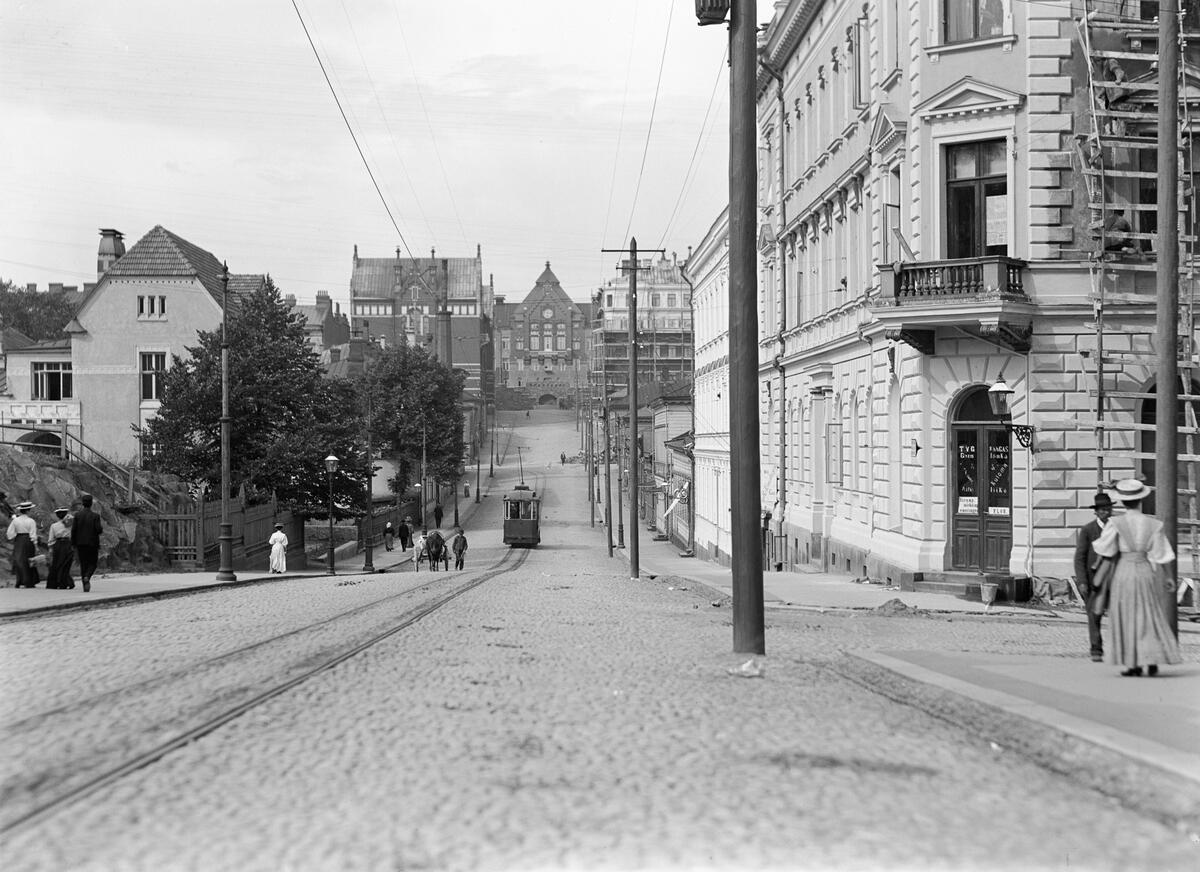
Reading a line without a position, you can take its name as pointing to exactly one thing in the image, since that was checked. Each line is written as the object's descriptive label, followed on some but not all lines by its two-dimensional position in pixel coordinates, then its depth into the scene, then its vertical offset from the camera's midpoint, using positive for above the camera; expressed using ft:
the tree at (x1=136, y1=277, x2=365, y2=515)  160.35 +2.60
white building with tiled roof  195.21 +15.98
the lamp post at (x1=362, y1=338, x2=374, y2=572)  159.76 -14.50
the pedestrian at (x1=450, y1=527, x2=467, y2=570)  164.92 -14.24
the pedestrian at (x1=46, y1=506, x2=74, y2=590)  67.21 -5.79
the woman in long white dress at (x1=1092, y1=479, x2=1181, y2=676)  33.86 -3.97
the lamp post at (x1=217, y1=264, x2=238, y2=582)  97.30 -3.19
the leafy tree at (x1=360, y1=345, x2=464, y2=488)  301.84 +6.24
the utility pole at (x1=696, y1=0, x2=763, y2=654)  37.11 +3.12
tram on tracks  220.84 -13.99
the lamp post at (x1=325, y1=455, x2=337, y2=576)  141.51 -3.65
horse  150.92 -12.73
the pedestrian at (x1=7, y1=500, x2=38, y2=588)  66.80 -5.25
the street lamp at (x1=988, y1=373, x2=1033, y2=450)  73.20 +1.38
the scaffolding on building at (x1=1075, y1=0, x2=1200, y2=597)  73.67 +11.77
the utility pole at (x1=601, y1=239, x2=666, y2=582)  122.83 +2.89
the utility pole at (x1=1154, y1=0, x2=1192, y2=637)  46.50 +5.70
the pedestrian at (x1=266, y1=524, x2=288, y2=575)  119.75 -10.07
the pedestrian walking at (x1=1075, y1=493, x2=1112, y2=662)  41.60 -4.15
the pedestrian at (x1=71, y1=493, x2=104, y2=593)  67.15 -4.84
